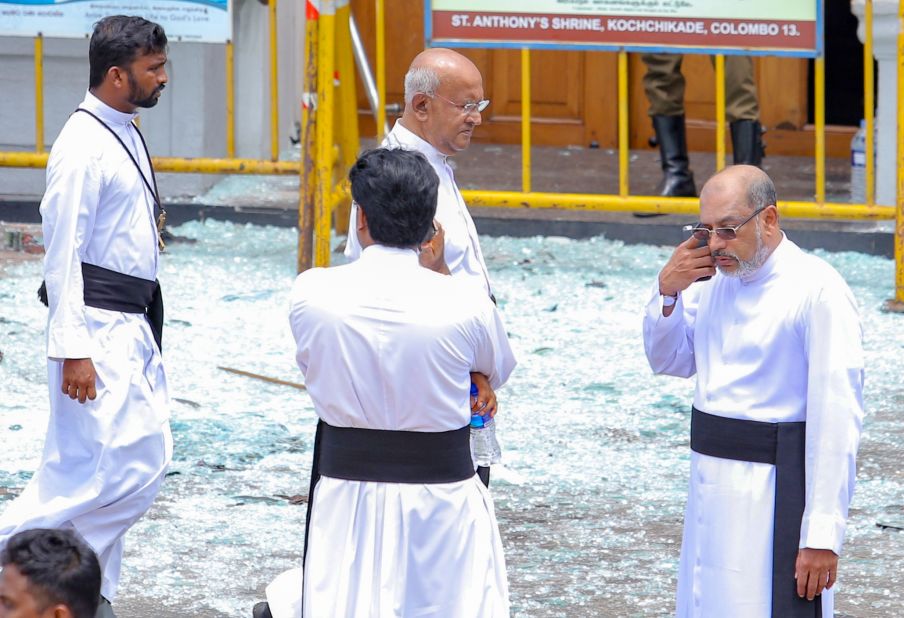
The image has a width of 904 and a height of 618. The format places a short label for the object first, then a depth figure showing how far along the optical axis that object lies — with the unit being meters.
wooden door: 25.34
